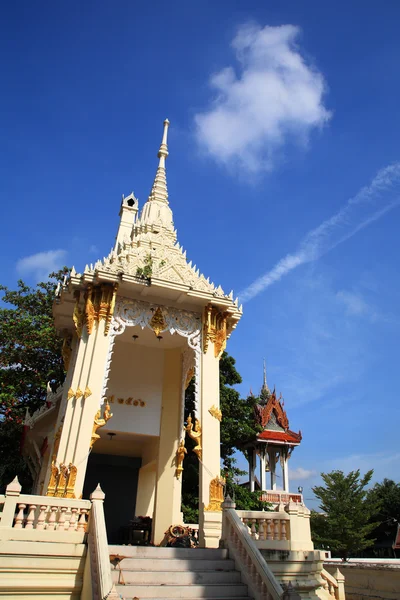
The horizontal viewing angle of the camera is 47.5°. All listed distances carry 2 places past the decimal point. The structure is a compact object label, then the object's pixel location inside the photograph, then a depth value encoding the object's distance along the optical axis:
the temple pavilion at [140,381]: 9.15
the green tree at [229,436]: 18.28
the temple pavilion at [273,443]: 33.25
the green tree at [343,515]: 23.88
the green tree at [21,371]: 16.48
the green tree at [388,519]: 36.84
